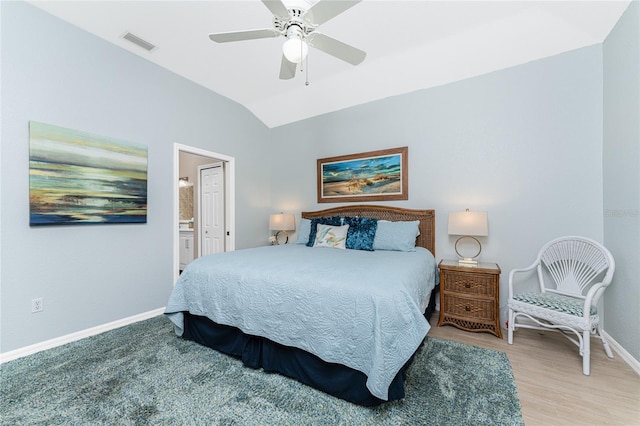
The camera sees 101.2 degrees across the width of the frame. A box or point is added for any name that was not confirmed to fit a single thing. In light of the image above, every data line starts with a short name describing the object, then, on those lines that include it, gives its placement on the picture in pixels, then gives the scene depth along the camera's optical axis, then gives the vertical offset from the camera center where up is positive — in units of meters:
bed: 1.50 -0.68
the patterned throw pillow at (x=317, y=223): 3.54 -0.14
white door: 4.42 +0.08
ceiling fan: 1.65 +1.28
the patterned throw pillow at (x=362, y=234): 3.15 -0.26
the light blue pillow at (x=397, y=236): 3.04 -0.28
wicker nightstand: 2.56 -0.86
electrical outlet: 2.28 -0.79
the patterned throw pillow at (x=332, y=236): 3.28 -0.31
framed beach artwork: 3.57 +0.52
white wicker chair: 1.96 -0.72
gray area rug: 1.49 -1.16
